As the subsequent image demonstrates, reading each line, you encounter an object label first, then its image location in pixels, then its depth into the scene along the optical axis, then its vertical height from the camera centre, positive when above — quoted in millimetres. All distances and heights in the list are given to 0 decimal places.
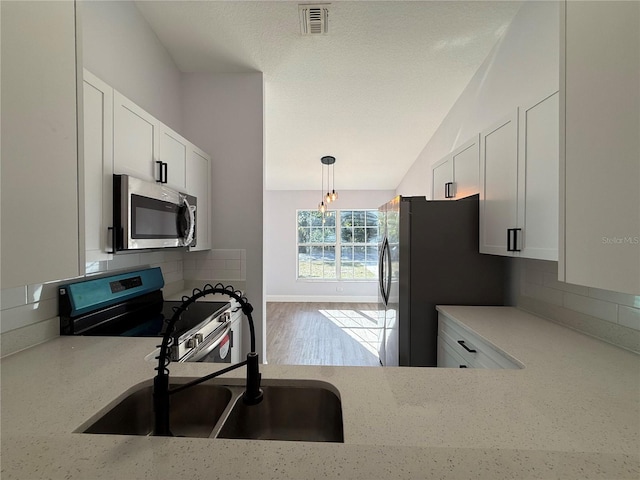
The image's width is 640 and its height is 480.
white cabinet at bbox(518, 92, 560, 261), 1361 +314
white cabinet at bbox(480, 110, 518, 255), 1661 +336
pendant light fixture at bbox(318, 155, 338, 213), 4349 +1199
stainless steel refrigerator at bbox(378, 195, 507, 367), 2039 -231
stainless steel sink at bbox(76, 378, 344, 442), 891 -582
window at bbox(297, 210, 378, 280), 6344 -155
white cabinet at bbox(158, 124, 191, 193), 1828 +554
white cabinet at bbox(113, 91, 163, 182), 1450 +544
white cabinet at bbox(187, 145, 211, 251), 2221 +406
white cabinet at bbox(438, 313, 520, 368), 1324 -619
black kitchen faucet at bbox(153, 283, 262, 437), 705 -388
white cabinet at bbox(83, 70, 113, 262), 1256 +335
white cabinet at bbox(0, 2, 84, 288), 612 +221
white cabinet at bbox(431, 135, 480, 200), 2094 +559
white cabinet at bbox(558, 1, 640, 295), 687 +253
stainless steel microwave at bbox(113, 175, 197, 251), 1423 +124
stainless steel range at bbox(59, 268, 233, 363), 1375 -483
